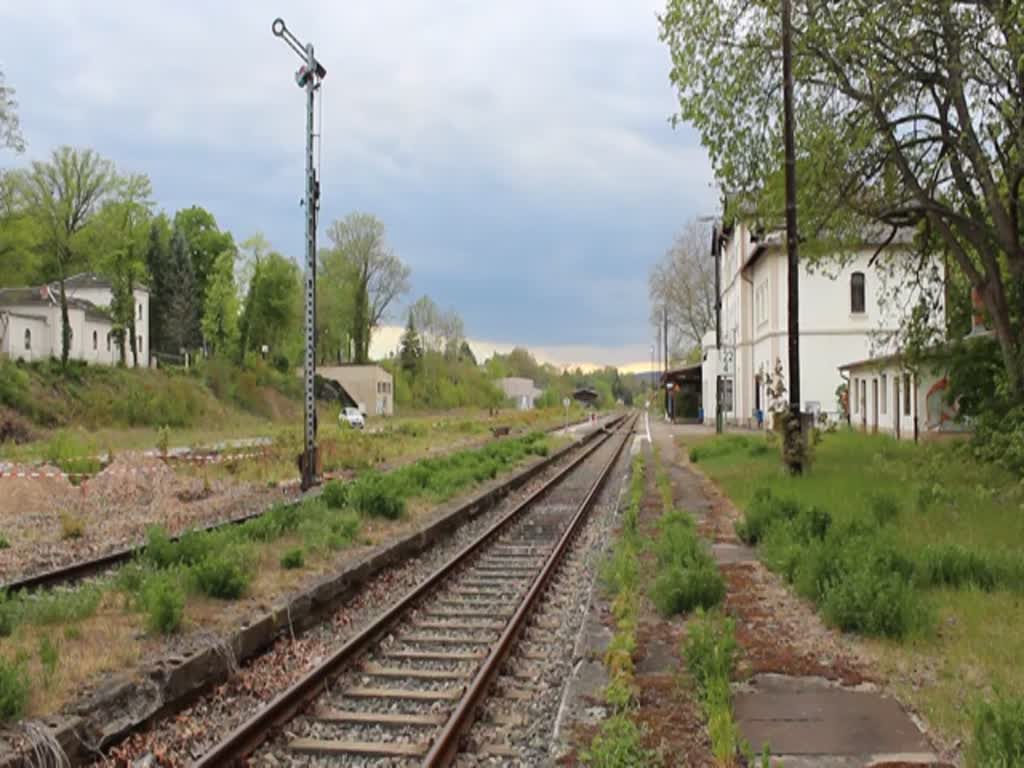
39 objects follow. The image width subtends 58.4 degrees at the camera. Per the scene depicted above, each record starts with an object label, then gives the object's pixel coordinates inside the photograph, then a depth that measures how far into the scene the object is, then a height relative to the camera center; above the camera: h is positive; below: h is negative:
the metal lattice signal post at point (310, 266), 17.39 +2.69
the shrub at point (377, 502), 15.15 -1.59
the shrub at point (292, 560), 10.44 -1.74
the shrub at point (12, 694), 5.39 -1.69
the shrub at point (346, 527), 12.52 -1.70
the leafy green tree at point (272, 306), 79.38 +8.99
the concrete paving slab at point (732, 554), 11.46 -1.95
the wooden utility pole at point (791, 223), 17.41 +3.53
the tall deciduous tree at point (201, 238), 87.75 +16.40
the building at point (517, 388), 137.60 +2.96
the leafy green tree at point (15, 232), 47.14 +9.41
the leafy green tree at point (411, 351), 103.88 +6.34
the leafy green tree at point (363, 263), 91.75 +14.52
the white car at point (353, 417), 54.88 -0.66
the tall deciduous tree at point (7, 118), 39.19 +12.58
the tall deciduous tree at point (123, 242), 54.78 +10.24
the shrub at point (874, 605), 7.27 -1.64
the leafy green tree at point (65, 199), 52.25 +12.16
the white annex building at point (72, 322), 55.19 +5.70
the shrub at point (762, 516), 12.45 -1.55
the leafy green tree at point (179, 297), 79.25 +9.70
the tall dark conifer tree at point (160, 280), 78.69 +11.08
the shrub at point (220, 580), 8.88 -1.67
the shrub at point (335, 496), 15.57 -1.52
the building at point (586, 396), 151.50 +1.54
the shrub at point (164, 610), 7.55 -1.67
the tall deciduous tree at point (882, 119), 15.86 +5.46
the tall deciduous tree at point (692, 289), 76.50 +9.73
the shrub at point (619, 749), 4.76 -1.84
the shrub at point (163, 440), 25.67 -0.89
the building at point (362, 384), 81.88 +2.07
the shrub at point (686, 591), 8.45 -1.74
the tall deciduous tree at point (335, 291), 89.94 +11.51
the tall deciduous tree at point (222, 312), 74.94 +7.88
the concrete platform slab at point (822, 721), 5.05 -1.90
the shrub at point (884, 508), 12.67 -1.50
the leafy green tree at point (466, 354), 127.29 +8.28
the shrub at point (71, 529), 13.70 -1.80
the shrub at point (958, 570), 8.84 -1.64
